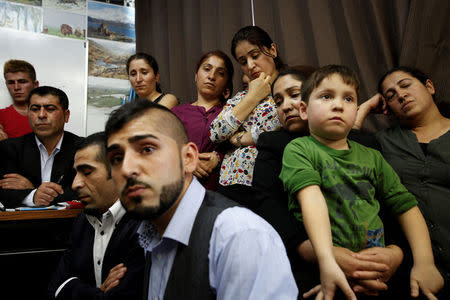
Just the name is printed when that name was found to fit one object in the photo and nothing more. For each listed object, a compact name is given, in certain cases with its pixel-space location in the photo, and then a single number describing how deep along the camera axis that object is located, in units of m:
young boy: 0.89
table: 1.51
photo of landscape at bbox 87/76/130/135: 3.34
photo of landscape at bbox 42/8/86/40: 3.25
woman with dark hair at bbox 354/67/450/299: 1.13
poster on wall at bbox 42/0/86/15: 3.26
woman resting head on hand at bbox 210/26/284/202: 1.47
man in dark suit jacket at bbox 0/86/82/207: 2.07
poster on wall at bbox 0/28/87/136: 3.11
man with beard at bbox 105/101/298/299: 0.65
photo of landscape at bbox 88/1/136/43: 3.44
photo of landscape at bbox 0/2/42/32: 3.09
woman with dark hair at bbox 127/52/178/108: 2.40
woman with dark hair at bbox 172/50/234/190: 1.80
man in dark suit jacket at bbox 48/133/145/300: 1.10
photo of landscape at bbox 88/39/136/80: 3.40
